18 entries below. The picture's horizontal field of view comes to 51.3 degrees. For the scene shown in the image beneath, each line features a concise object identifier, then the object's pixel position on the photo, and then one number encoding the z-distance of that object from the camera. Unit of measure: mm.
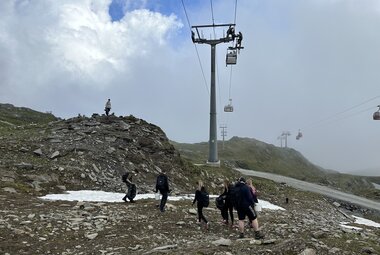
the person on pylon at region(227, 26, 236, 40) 50875
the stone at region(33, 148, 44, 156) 32219
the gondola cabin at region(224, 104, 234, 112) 73488
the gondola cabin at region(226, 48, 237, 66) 50312
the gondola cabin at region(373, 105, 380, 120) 56162
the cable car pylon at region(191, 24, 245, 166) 51031
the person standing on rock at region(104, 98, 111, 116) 43288
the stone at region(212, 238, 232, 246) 14112
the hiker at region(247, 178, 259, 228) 18234
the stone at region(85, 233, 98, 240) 15406
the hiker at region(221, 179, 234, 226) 18203
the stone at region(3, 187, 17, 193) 24222
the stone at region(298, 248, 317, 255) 12980
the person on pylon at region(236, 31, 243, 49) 50938
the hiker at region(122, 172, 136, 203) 24047
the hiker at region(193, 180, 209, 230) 18125
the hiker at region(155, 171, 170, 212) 20797
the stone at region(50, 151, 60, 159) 32250
